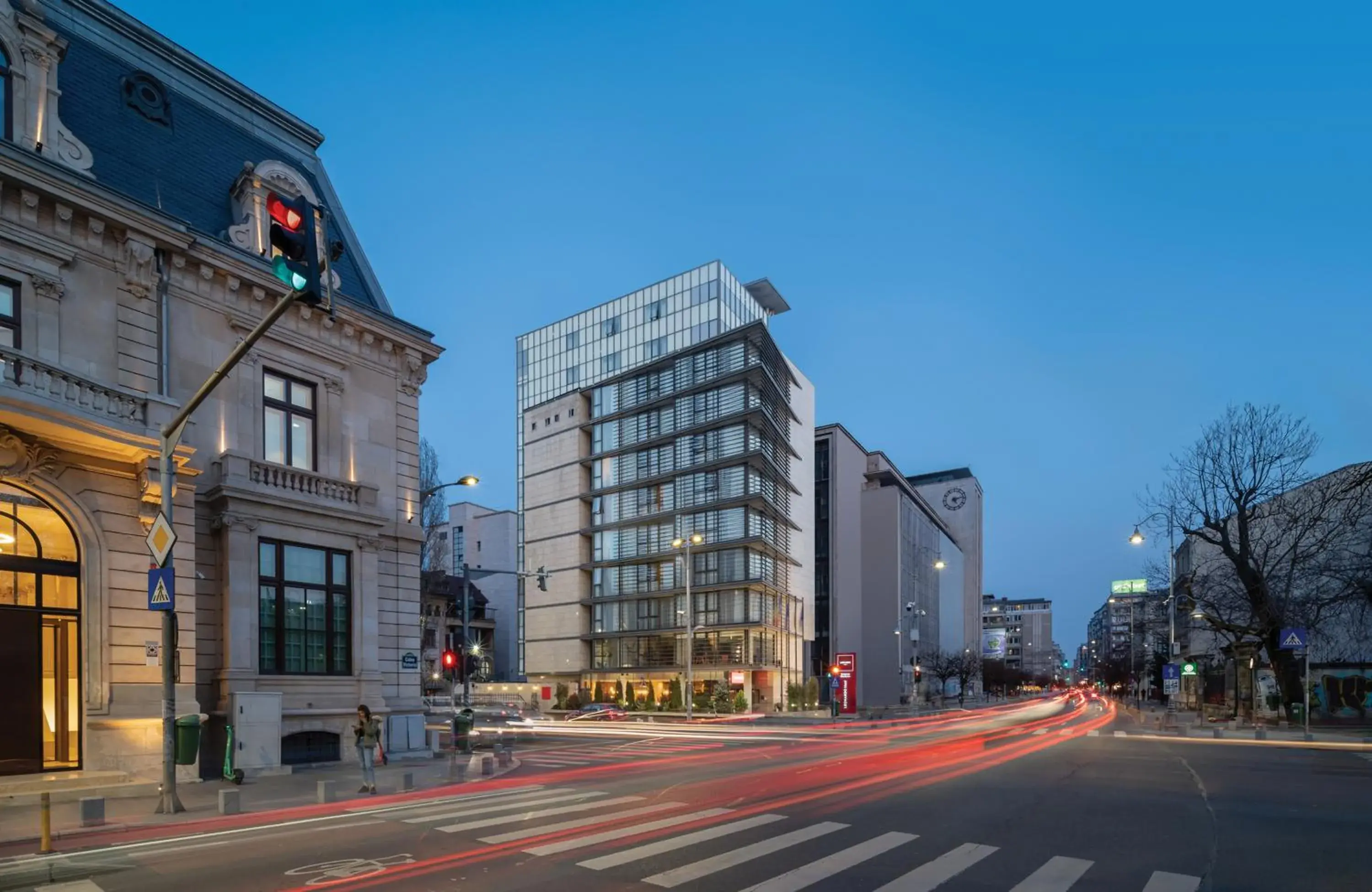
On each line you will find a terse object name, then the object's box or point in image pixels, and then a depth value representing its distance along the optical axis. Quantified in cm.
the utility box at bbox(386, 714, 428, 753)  2452
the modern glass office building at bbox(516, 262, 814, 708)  7088
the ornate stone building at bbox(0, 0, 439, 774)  1738
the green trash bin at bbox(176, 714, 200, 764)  1689
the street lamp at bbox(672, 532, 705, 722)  5016
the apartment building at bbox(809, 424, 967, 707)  9419
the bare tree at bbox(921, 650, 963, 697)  10369
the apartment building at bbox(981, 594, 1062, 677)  17909
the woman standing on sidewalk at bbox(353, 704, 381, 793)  1647
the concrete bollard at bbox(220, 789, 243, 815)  1408
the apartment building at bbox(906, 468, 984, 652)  16638
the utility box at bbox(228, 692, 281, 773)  1948
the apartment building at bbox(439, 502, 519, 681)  11456
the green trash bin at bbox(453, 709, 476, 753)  2497
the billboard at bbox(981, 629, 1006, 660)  17662
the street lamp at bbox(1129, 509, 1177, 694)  3894
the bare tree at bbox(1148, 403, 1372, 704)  3772
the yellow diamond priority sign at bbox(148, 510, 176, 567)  1481
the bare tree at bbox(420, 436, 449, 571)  5275
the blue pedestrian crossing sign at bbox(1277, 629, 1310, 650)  2950
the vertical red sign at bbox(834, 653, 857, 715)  5616
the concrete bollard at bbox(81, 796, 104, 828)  1267
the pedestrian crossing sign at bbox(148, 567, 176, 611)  1477
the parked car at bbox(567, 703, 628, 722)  5350
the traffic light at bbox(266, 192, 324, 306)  992
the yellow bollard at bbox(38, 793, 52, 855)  1076
